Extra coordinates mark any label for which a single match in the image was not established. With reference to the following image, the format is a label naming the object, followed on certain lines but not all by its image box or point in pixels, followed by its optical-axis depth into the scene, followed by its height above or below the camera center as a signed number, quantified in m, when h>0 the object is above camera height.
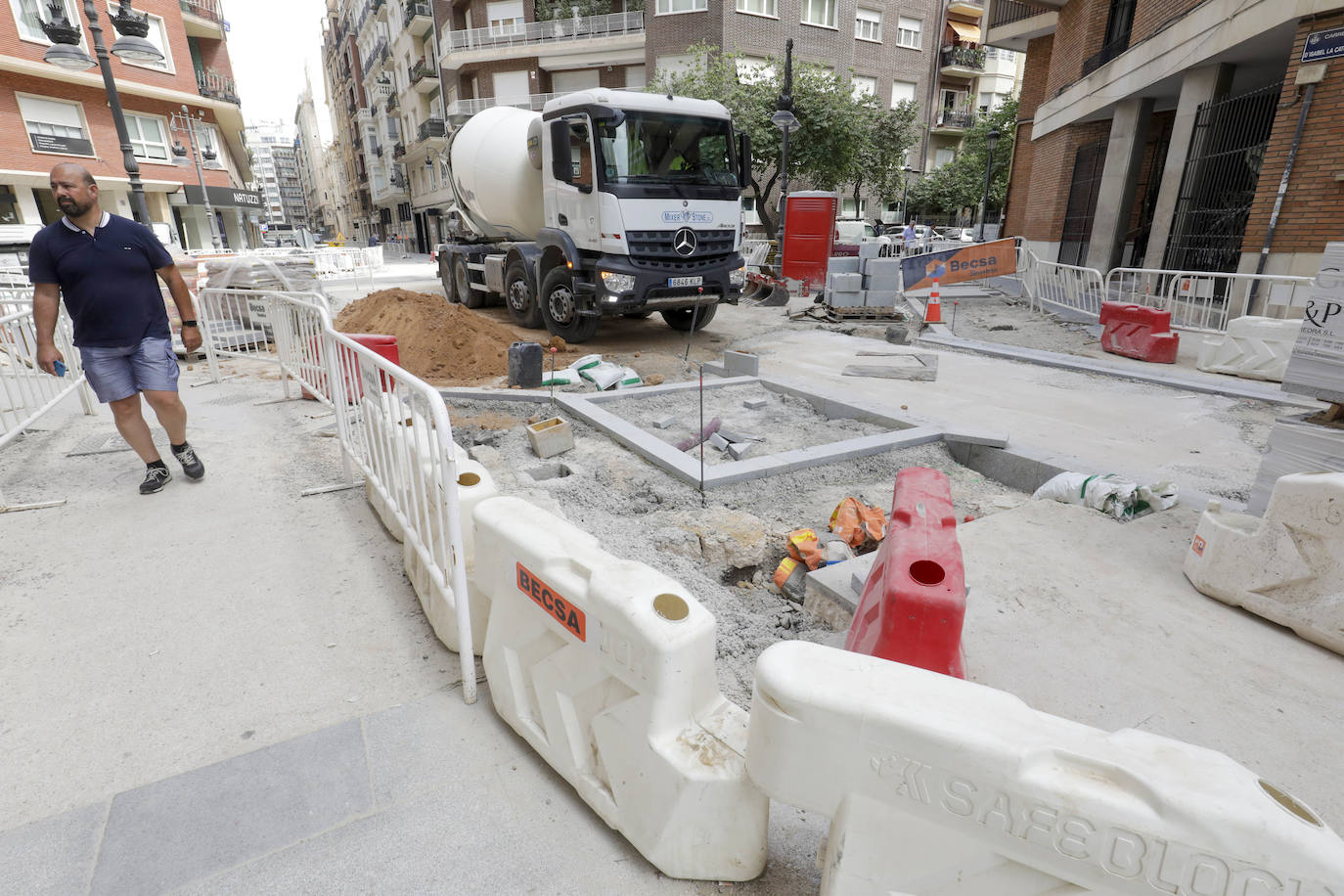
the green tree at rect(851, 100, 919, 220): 31.77 +3.65
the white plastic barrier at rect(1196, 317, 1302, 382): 7.78 -1.51
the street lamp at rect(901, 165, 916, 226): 37.94 +2.27
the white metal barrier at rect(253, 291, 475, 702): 2.41 -1.04
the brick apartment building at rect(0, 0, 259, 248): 24.83 +4.23
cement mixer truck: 8.82 +0.20
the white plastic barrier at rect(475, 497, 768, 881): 1.72 -1.31
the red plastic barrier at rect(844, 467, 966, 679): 2.22 -1.23
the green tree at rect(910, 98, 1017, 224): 39.00 +2.25
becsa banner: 12.46 -0.78
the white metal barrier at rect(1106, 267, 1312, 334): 9.14 -1.11
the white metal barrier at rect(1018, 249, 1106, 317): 12.09 -1.29
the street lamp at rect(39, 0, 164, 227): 8.83 +2.33
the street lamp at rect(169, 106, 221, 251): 29.60 +4.10
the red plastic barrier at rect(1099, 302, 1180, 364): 9.08 -1.53
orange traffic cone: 12.16 -1.60
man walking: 3.90 -0.45
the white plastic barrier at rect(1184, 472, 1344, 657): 2.78 -1.43
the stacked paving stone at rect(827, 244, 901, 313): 13.46 -1.25
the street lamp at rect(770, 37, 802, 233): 16.92 +2.56
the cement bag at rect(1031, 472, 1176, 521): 4.00 -1.62
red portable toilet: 15.89 -0.33
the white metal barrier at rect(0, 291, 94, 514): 4.94 -1.22
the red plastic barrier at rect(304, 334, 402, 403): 5.68 -1.00
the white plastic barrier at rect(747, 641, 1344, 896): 1.11 -1.01
